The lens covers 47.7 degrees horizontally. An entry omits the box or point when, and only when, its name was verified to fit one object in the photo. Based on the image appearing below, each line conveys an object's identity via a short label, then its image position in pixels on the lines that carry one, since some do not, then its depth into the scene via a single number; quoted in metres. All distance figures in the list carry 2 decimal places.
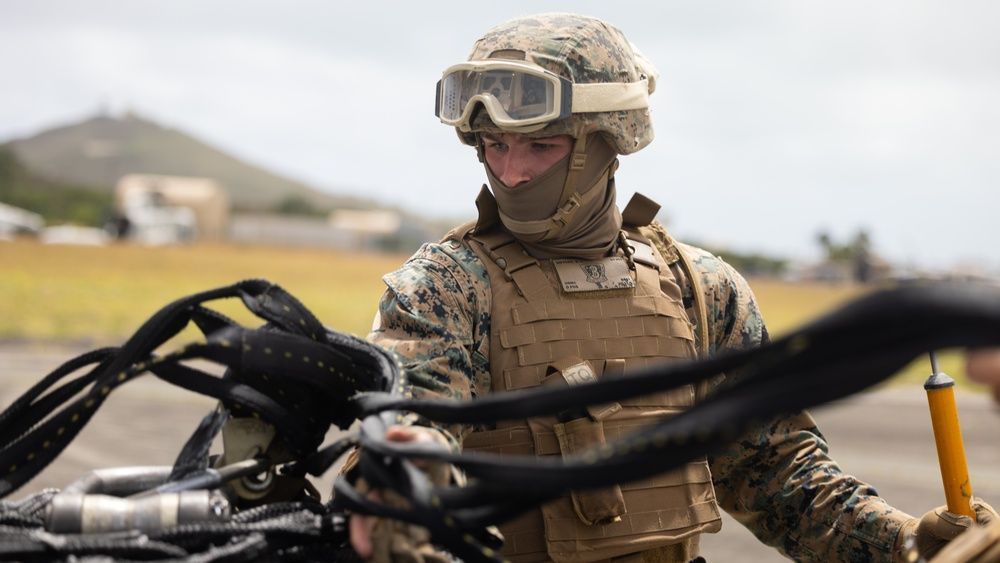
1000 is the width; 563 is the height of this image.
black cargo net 1.62
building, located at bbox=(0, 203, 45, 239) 63.44
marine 3.11
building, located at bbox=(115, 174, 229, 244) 61.34
